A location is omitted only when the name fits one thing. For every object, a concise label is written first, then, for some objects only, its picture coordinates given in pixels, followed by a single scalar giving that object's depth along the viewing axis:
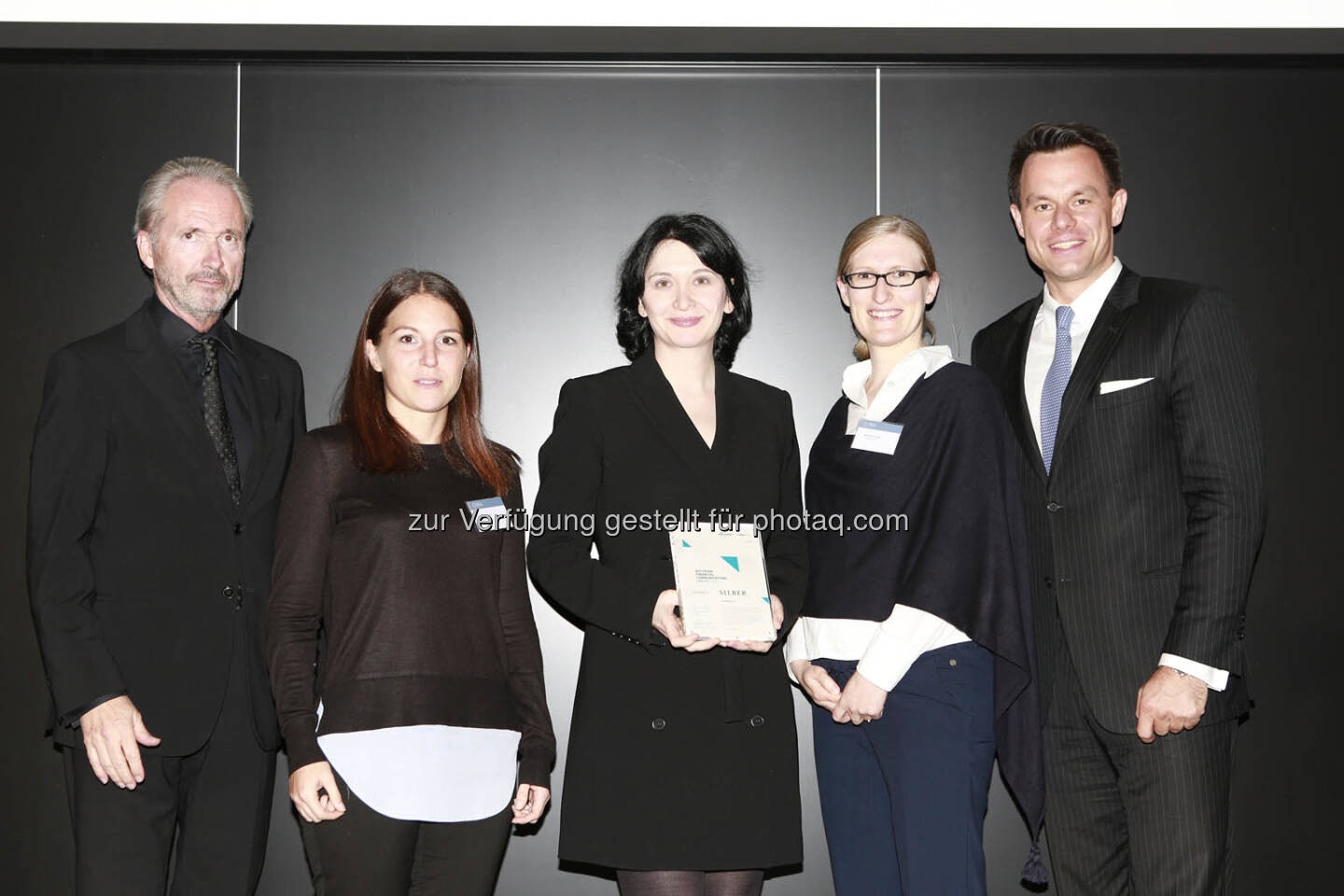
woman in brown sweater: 2.41
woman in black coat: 2.54
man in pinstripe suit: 2.62
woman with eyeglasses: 2.50
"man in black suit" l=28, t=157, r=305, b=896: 2.59
